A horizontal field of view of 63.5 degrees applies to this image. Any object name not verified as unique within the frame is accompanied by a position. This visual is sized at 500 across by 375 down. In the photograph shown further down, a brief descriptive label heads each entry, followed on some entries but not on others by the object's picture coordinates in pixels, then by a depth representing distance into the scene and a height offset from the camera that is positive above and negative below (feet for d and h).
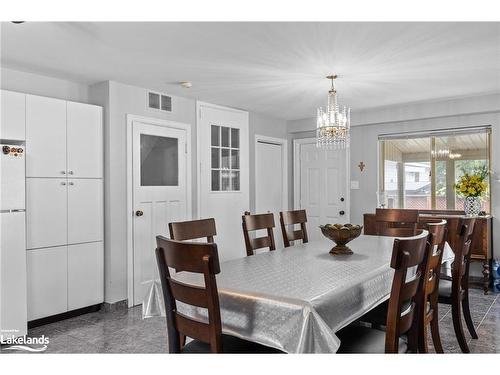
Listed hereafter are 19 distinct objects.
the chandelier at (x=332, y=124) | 12.29 +1.91
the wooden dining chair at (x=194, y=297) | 5.31 -1.56
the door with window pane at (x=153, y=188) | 14.05 -0.05
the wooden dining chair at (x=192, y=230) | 8.27 -0.93
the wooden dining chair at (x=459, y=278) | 9.41 -2.19
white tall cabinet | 11.70 -0.56
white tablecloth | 5.51 -1.68
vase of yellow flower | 15.93 -0.21
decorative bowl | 9.25 -1.10
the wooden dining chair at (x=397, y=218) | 12.54 -1.00
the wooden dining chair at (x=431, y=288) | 6.50 -1.76
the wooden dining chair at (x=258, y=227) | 10.28 -1.07
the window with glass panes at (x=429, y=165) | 16.87 +0.93
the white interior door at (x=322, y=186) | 20.20 +0.01
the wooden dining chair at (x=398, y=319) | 5.58 -1.98
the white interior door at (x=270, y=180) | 19.53 +0.32
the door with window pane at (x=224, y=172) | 16.58 +0.62
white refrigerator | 10.24 -1.46
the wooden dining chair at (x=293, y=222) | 11.61 -1.05
